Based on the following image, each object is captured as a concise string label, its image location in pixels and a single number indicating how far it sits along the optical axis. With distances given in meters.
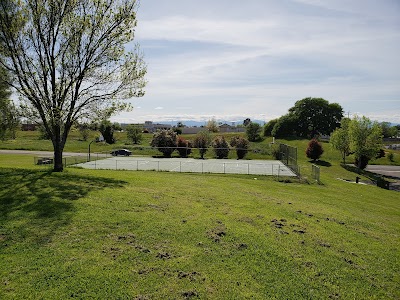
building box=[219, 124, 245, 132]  138.88
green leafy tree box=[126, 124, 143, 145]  71.50
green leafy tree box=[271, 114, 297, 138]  84.88
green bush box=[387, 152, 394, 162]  57.94
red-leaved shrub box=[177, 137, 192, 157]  54.59
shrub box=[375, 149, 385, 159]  57.97
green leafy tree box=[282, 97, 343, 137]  88.31
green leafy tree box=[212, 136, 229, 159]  53.12
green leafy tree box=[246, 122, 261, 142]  83.00
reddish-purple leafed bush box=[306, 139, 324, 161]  54.53
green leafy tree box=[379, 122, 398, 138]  112.59
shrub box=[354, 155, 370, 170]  47.18
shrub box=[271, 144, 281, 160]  52.62
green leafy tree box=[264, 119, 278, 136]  91.38
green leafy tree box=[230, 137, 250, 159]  54.03
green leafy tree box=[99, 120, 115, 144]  72.63
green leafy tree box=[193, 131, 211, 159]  56.00
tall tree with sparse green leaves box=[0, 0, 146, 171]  15.69
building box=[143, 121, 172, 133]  142.45
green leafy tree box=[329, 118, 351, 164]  51.25
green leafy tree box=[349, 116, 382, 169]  45.47
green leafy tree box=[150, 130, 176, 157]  52.53
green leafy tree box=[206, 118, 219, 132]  114.60
